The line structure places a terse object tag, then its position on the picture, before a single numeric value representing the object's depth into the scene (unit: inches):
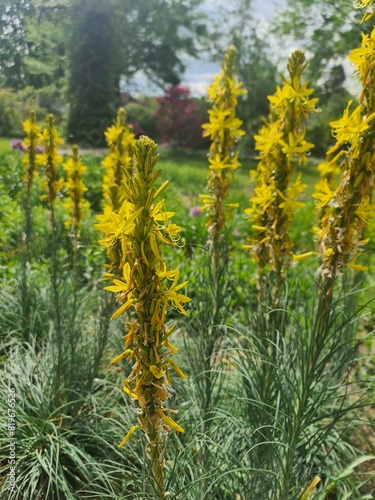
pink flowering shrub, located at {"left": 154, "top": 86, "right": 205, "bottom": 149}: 335.0
